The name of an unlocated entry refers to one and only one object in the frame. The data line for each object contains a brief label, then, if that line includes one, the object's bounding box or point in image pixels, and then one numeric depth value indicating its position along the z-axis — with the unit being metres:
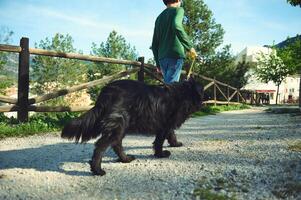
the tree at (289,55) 26.50
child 4.75
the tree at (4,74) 12.73
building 63.09
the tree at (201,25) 33.00
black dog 3.51
